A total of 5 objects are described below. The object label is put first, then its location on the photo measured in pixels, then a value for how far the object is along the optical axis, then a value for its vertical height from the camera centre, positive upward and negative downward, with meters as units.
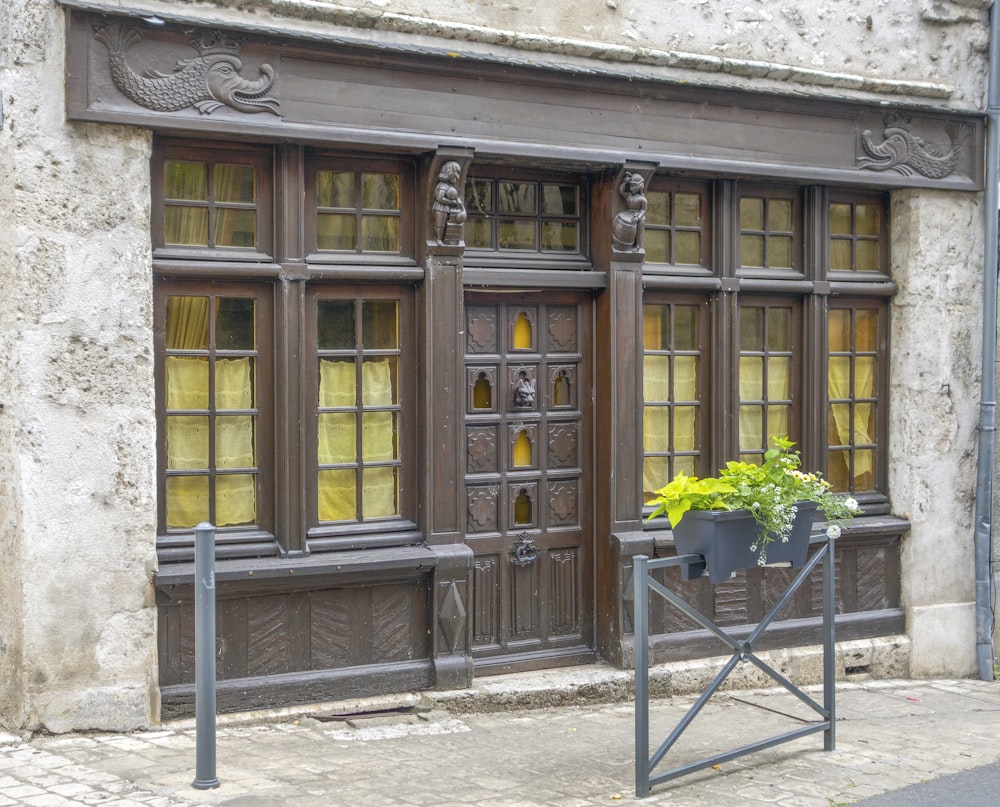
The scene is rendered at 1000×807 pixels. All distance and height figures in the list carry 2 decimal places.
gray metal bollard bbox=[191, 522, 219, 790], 5.48 -0.91
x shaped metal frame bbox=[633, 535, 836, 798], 5.64 -1.18
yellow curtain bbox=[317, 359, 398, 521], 7.37 -0.15
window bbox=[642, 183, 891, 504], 8.39 +0.48
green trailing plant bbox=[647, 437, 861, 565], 5.97 -0.37
